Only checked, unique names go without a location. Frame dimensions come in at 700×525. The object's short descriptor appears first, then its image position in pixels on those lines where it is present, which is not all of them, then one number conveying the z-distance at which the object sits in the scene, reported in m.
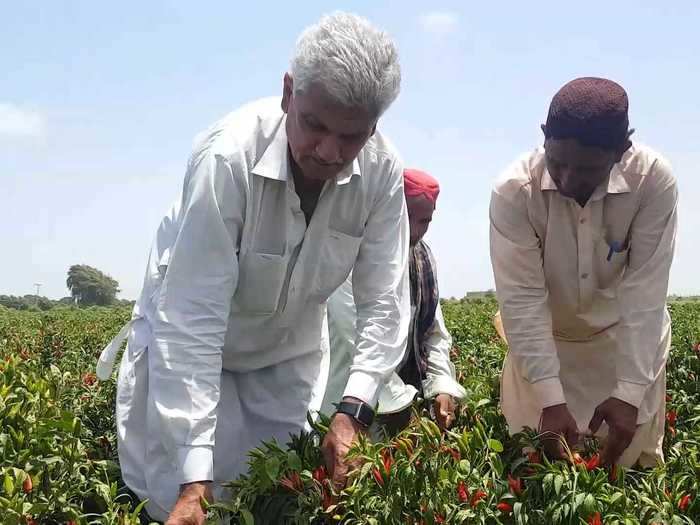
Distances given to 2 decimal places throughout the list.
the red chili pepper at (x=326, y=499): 2.31
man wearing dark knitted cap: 2.82
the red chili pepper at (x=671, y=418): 3.56
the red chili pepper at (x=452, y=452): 2.47
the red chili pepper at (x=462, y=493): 2.27
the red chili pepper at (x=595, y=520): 2.15
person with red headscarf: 3.69
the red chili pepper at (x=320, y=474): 2.37
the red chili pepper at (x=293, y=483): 2.35
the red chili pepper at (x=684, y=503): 2.39
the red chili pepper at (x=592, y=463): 2.49
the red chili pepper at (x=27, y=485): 2.40
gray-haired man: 2.33
